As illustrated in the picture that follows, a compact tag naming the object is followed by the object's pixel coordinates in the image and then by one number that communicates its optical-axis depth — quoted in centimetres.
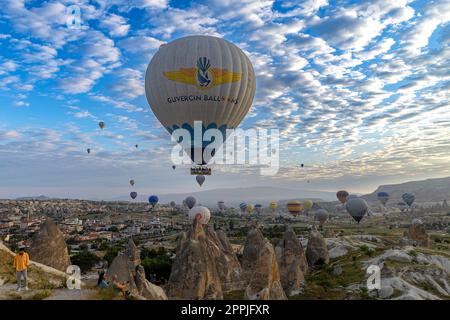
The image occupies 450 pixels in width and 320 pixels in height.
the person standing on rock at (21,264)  1345
